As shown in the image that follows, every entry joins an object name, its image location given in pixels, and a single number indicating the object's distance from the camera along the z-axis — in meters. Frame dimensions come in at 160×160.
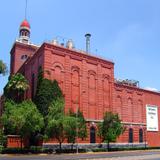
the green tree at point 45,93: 50.13
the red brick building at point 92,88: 55.03
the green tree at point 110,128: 53.69
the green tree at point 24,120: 44.06
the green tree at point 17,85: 56.59
